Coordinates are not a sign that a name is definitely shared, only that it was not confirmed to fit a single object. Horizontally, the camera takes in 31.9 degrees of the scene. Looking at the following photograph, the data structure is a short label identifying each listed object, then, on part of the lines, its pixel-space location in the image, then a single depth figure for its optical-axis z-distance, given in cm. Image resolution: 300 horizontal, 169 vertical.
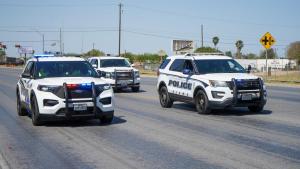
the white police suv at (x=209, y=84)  1459
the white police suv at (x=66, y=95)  1217
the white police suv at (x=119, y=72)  2598
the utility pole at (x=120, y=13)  7243
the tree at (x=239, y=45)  12892
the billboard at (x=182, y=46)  6612
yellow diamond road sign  3838
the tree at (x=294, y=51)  10075
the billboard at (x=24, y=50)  15785
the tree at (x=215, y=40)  12009
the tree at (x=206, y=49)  9005
